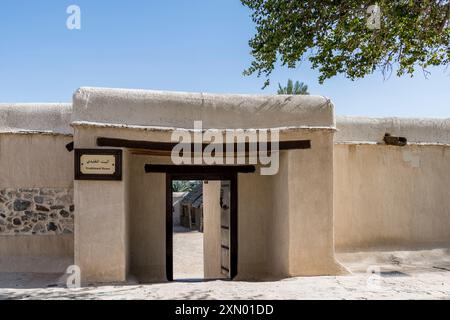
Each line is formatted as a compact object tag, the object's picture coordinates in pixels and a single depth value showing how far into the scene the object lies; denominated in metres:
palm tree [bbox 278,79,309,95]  24.53
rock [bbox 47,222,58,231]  8.28
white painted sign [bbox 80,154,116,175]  7.16
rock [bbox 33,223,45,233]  8.26
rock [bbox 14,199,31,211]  8.22
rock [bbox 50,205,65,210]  8.30
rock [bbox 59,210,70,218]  8.31
